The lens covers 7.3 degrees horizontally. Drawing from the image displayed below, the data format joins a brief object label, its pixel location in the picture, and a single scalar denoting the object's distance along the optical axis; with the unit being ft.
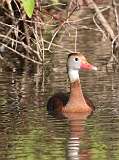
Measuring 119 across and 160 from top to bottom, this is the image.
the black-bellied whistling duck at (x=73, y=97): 46.70
